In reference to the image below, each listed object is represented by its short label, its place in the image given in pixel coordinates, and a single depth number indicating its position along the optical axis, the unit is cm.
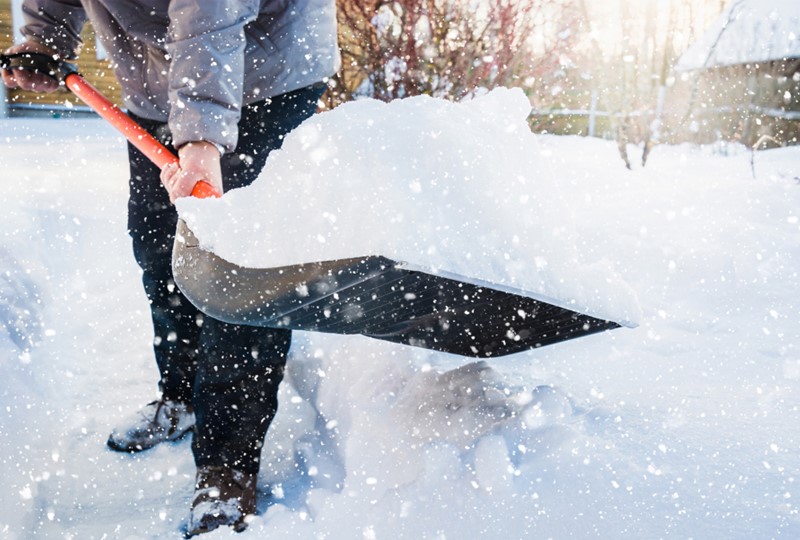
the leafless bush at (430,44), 345
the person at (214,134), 117
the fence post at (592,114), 1364
